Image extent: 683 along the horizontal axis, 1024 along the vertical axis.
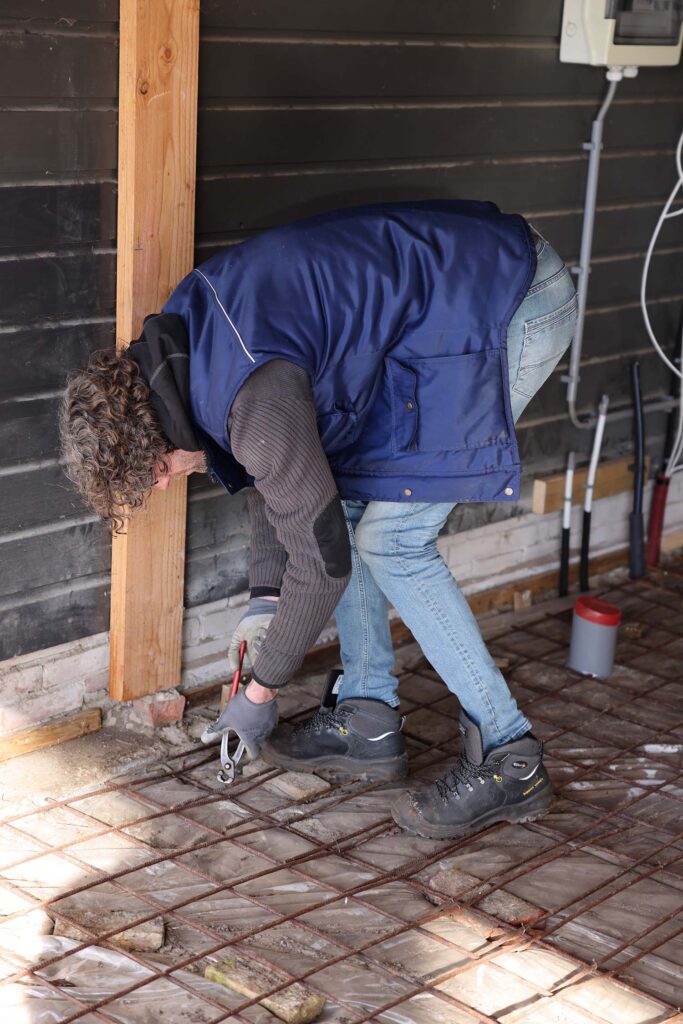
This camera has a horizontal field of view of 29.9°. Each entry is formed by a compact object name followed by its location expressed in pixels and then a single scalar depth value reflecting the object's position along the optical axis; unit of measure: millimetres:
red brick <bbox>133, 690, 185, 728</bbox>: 3033
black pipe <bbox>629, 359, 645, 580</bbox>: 4086
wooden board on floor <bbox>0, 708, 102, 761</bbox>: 2846
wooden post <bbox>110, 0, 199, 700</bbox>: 2574
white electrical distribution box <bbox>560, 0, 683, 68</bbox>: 3445
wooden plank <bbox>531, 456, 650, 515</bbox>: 3916
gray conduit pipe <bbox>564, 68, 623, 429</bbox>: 3631
